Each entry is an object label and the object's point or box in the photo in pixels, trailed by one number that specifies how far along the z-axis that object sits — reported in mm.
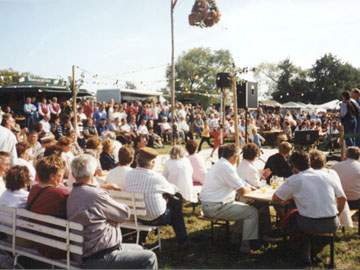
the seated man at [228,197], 5164
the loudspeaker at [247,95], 11789
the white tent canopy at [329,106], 42394
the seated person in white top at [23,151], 6183
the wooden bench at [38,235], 3621
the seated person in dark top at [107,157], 7497
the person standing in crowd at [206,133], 18250
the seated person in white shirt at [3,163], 4914
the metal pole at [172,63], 14637
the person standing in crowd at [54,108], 16781
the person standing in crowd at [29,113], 16114
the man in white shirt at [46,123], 14848
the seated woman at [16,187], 4152
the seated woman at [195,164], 7445
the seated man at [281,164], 6863
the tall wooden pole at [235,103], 8992
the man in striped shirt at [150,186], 5051
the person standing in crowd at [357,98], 11001
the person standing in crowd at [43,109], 16280
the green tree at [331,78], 63688
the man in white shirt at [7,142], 5578
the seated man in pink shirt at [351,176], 5844
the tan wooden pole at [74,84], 11999
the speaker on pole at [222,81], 10906
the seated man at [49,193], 3797
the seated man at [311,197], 4555
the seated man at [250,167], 5960
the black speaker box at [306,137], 15720
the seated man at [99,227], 3592
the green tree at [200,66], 78812
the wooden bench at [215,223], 5375
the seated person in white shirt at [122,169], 5633
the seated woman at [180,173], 6371
